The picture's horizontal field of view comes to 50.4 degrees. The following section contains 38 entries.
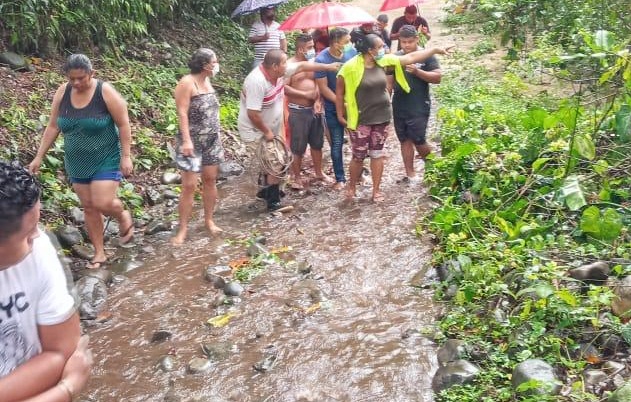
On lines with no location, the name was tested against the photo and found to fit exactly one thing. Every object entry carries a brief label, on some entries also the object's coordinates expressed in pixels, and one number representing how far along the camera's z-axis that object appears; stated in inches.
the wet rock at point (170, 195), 286.2
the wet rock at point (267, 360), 163.1
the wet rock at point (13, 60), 307.7
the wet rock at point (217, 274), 208.8
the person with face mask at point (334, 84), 282.7
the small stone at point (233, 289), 201.9
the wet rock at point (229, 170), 320.2
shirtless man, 279.4
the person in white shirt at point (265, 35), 365.1
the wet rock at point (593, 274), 167.8
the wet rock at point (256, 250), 230.1
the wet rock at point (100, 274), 212.1
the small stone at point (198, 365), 163.3
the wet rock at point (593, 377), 139.3
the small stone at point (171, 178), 298.2
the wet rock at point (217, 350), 169.2
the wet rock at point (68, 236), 232.1
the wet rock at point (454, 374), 145.3
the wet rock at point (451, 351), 154.2
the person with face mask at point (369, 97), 258.2
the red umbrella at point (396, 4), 406.5
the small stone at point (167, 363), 165.2
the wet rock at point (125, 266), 223.3
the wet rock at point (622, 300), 154.1
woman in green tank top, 202.8
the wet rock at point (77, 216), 249.6
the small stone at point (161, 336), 179.8
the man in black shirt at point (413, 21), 416.8
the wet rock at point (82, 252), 229.6
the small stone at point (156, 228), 252.3
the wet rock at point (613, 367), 141.3
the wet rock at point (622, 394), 124.3
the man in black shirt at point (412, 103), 275.0
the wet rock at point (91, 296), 192.7
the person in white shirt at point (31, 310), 72.9
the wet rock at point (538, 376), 132.3
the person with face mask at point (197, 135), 224.5
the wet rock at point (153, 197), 281.7
